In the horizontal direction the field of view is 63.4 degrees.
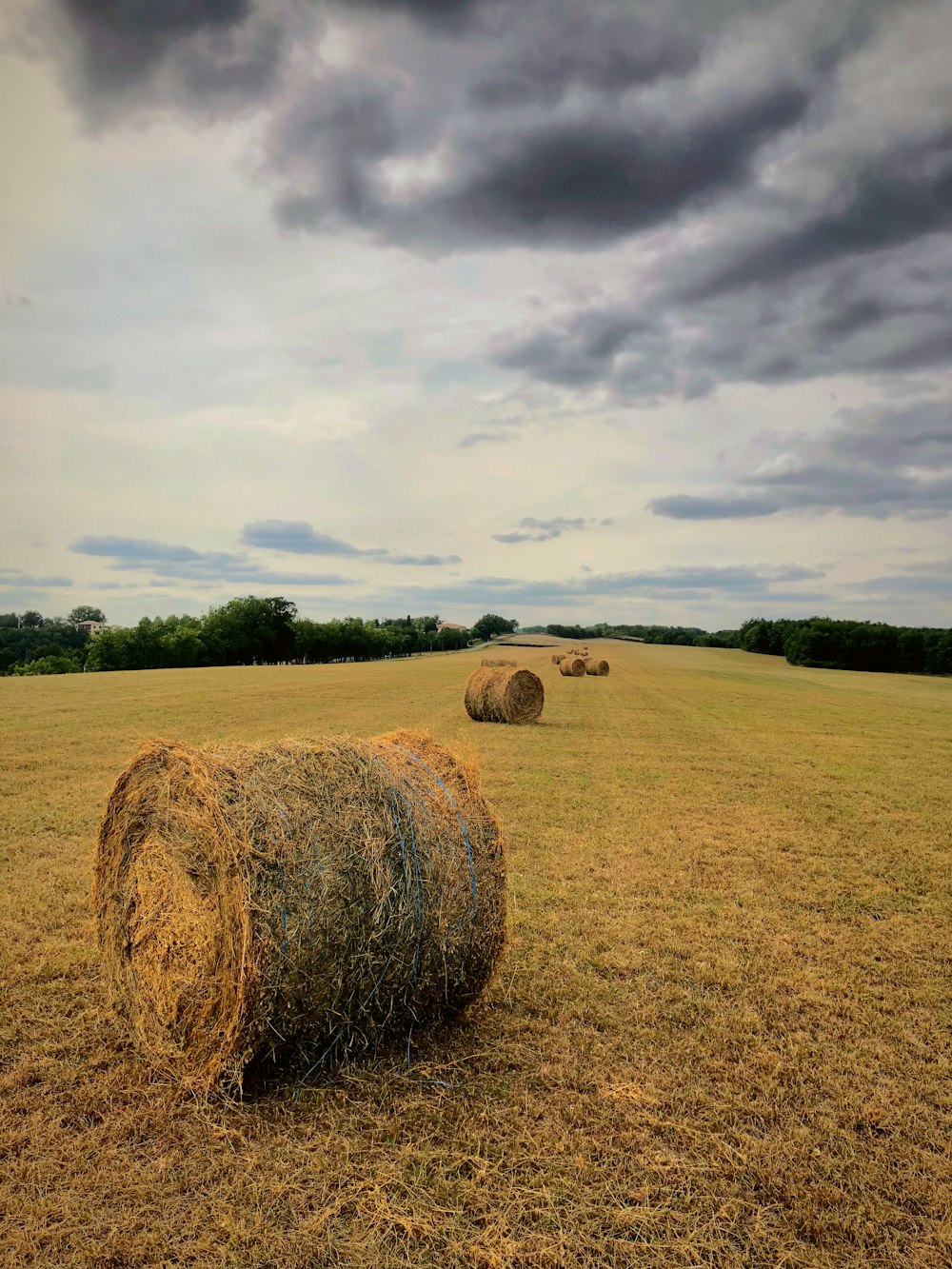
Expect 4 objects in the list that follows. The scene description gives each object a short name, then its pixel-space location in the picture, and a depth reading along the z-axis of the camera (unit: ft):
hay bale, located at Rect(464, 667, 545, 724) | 75.46
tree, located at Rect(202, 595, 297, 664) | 310.24
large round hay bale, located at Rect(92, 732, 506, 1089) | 15.80
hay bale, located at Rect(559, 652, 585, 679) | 158.51
